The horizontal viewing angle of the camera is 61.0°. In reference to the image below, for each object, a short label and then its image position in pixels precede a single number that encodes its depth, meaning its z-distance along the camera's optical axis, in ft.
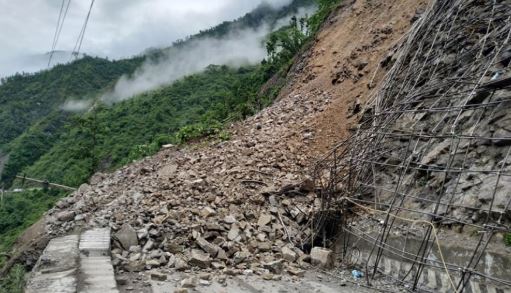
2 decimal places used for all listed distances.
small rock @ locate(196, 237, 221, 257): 18.54
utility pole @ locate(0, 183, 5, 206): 103.86
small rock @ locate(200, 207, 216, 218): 20.68
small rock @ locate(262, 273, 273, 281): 17.47
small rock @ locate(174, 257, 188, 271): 17.53
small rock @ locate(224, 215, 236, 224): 20.45
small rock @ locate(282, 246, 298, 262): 19.33
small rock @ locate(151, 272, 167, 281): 16.38
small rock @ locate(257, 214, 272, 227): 21.05
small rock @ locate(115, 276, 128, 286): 15.80
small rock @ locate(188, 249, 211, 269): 17.81
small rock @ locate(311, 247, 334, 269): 19.32
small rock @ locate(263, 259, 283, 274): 18.26
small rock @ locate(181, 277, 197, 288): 15.79
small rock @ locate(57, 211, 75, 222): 21.52
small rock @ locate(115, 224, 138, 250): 18.48
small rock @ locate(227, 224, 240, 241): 19.56
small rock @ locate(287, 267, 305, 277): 18.13
